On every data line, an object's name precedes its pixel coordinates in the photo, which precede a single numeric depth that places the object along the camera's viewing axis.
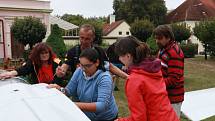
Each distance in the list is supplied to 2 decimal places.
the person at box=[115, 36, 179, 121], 1.58
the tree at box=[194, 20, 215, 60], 16.09
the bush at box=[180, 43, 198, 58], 19.80
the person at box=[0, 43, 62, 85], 2.71
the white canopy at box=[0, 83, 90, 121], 1.28
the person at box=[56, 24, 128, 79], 2.50
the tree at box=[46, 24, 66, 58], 8.80
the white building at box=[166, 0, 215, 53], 33.94
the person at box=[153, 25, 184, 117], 2.51
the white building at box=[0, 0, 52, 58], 18.14
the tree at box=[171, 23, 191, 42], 19.03
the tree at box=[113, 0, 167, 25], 33.94
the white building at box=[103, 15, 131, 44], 35.81
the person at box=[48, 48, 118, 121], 1.84
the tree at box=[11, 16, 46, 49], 14.78
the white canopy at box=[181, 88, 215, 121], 2.27
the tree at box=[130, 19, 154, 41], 20.79
